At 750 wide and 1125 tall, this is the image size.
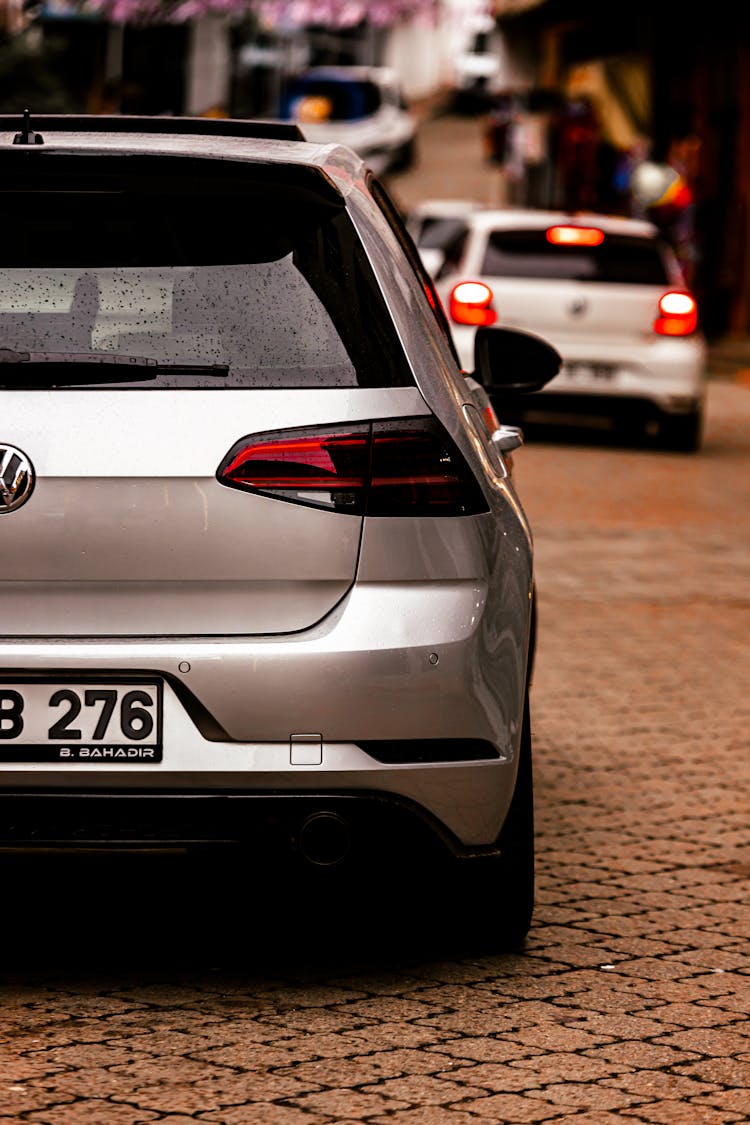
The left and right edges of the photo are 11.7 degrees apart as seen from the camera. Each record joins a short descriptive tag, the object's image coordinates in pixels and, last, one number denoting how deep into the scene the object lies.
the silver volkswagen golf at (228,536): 6.40
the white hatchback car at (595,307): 25.23
